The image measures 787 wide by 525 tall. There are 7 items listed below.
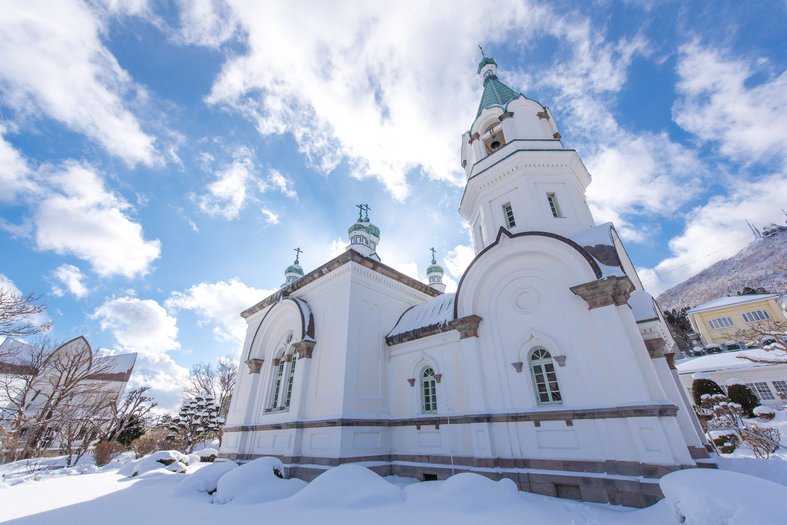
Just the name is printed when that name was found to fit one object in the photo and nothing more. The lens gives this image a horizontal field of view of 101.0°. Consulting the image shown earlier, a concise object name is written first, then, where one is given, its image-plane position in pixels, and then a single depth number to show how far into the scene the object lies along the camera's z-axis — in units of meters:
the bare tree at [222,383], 31.69
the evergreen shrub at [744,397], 17.72
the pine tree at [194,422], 21.97
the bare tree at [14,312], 10.01
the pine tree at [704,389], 19.16
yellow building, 32.72
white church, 6.95
